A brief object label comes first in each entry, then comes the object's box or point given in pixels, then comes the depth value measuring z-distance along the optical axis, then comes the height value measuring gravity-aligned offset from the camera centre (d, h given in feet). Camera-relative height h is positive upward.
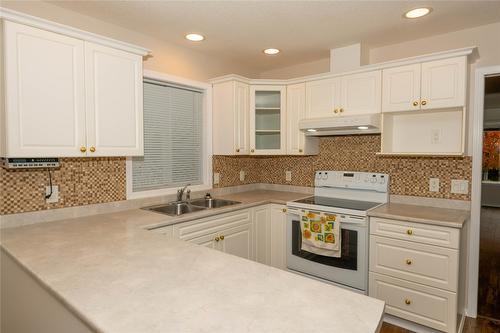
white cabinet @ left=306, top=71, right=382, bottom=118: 9.00 +1.91
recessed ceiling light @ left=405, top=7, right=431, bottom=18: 7.14 +3.46
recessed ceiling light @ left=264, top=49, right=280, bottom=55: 10.19 +3.55
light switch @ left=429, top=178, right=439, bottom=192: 8.87 -0.85
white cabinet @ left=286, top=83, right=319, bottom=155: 10.56 +1.25
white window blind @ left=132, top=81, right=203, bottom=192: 9.27 +0.52
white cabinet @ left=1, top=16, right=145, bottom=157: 5.63 +1.25
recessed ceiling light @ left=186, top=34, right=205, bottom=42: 8.85 +3.52
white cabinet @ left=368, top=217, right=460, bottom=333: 7.16 -2.89
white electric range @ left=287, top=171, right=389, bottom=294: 8.30 -1.83
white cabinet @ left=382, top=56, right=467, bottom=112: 7.62 +1.88
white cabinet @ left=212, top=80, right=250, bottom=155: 10.44 +1.33
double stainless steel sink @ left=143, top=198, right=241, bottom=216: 9.27 -1.65
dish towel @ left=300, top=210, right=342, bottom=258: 8.55 -2.28
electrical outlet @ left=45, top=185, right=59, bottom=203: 7.04 -0.95
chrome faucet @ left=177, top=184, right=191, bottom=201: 9.66 -1.23
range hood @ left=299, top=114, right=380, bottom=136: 8.70 +0.92
